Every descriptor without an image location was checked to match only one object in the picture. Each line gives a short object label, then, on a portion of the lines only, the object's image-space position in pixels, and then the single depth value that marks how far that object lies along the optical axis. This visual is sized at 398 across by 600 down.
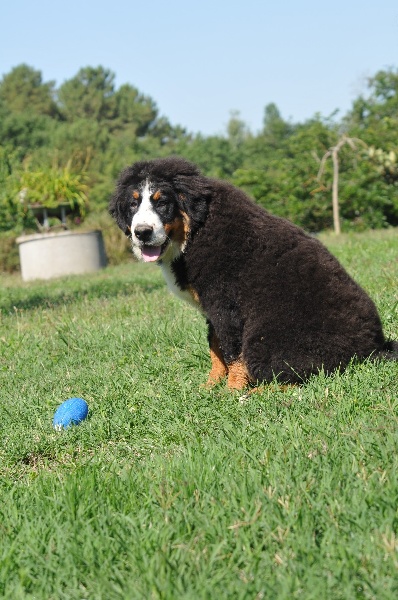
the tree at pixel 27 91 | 83.38
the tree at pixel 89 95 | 83.88
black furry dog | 4.78
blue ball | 4.78
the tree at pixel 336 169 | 20.95
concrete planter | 19.06
